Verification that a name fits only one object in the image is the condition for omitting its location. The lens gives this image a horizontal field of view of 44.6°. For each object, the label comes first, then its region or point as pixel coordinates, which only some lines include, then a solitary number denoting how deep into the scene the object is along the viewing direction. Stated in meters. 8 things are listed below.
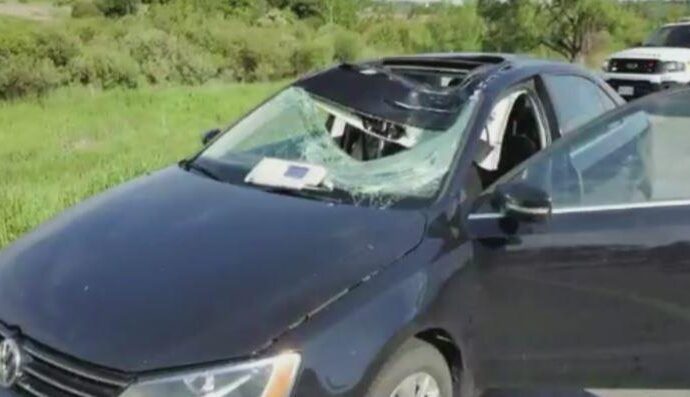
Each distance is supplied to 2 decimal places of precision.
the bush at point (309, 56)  30.86
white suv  15.82
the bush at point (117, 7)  43.28
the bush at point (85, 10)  43.06
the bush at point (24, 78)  22.84
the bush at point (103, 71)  24.64
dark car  2.52
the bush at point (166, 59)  26.66
